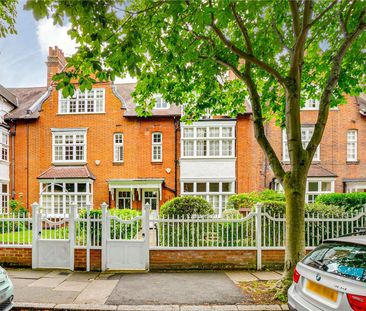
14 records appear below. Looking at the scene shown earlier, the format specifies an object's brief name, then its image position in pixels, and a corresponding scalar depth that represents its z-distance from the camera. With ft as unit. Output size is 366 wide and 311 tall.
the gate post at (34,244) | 26.35
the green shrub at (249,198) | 51.26
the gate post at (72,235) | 26.00
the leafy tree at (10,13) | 23.04
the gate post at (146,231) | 25.66
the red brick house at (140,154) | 59.57
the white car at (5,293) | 15.61
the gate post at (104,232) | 25.67
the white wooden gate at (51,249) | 26.20
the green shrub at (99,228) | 26.25
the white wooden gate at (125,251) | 25.64
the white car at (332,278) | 11.03
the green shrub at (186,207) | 34.35
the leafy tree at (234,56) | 17.16
